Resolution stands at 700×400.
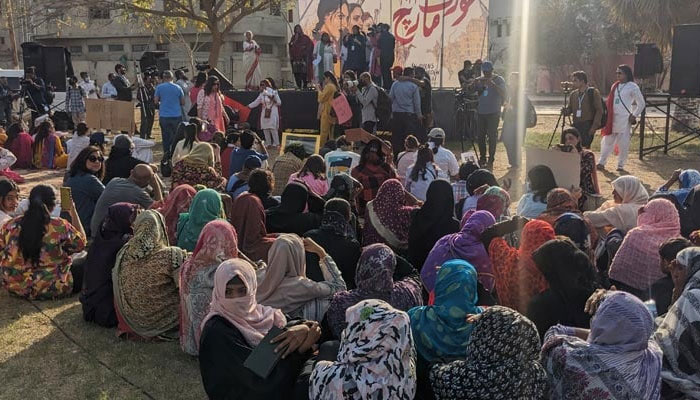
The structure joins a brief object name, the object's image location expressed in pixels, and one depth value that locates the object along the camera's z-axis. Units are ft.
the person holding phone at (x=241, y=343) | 10.49
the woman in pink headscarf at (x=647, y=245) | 15.47
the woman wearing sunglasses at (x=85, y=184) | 23.20
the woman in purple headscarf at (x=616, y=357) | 9.34
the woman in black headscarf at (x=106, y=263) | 17.06
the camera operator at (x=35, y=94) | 61.52
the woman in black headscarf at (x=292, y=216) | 18.44
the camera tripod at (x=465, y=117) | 43.96
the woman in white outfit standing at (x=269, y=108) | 47.21
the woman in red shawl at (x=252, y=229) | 16.94
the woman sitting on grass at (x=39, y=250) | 18.19
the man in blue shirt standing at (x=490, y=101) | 36.45
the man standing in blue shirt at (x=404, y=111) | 37.40
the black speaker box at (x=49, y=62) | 70.23
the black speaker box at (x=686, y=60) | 40.88
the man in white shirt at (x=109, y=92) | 59.67
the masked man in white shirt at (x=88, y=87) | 63.98
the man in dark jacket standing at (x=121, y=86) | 56.65
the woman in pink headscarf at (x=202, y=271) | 14.25
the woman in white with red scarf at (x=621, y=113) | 36.35
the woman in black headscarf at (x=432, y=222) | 17.57
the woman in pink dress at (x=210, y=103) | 39.78
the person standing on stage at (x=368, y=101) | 40.01
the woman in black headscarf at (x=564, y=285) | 11.91
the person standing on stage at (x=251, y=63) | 55.98
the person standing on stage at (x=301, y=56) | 55.67
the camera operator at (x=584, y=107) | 34.40
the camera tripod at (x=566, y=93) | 41.51
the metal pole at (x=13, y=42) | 99.34
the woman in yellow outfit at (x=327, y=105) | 42.09
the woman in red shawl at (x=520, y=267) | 13.98
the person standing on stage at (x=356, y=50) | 48.85
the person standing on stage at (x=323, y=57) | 52.95
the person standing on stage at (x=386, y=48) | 48.14
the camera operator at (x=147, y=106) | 49.93
